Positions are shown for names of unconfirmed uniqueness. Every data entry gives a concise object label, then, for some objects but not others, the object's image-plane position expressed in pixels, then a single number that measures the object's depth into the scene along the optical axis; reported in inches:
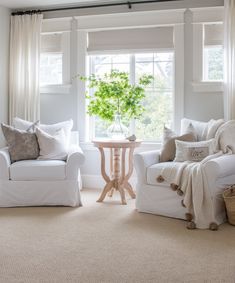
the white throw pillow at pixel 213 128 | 190.6
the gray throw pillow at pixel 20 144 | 200.4
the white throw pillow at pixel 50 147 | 201.9
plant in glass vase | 214.4
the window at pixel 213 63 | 217.6
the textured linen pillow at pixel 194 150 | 180.7
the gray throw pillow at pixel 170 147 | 190.9
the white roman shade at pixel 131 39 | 224.2
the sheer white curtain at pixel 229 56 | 204.4
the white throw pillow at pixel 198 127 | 196.7
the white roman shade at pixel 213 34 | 214.5
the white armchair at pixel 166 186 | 162.1
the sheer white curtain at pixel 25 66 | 241.0
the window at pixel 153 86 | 230.1
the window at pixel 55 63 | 240.4
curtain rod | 224.4
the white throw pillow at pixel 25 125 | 214.7
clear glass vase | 214.4
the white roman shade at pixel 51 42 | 243.1
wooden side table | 201.2
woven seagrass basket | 163.2
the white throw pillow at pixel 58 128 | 215.2
